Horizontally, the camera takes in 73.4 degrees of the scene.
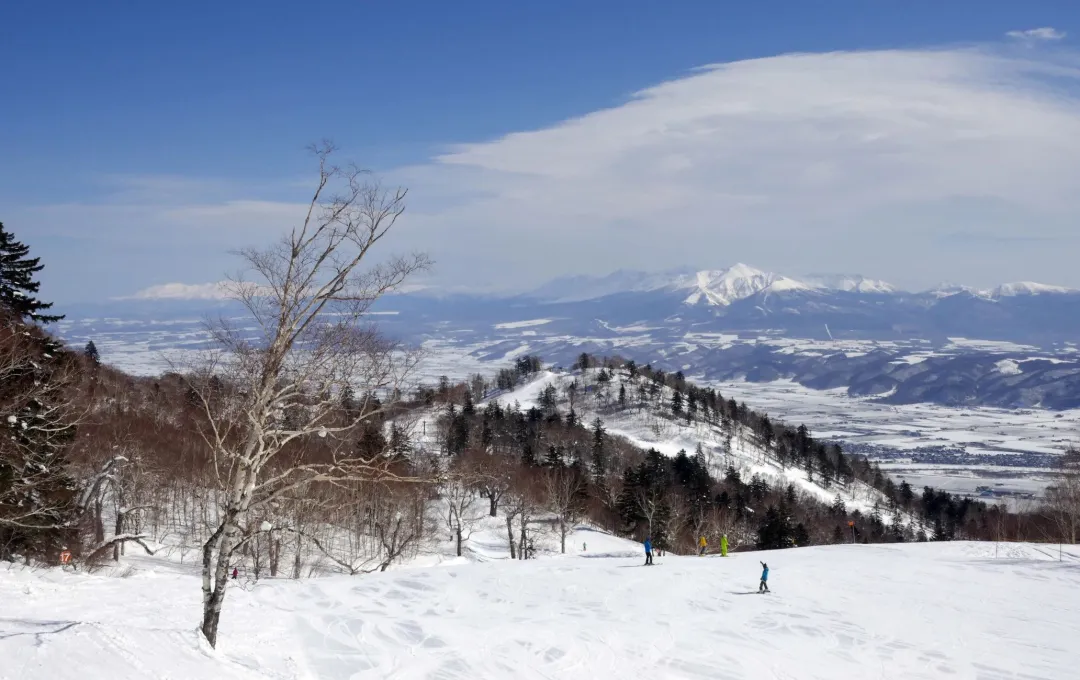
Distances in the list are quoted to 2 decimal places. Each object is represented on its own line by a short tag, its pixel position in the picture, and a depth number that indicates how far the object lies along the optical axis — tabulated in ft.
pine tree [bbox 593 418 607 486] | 305.73
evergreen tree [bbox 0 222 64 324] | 86.17
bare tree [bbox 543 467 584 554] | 194.70
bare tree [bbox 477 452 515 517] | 194.39
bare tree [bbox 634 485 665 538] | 197.06
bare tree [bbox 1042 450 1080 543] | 167.84
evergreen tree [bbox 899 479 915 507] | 439.63
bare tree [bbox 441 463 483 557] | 164.15
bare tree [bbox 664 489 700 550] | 212.64
